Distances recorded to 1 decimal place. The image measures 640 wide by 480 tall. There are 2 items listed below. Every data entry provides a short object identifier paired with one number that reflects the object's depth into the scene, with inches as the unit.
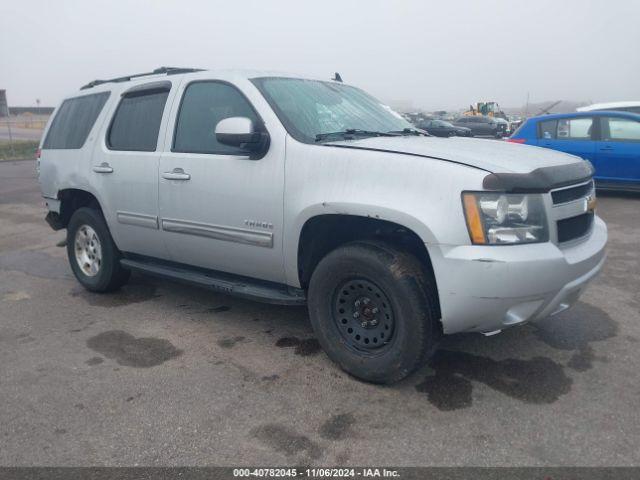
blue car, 350.6
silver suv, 110.0
